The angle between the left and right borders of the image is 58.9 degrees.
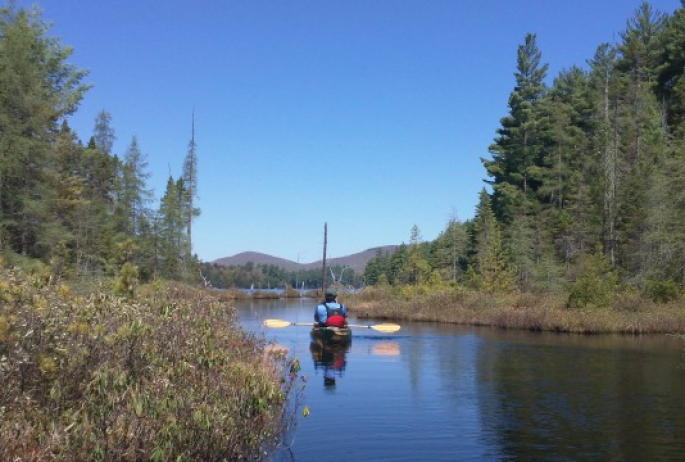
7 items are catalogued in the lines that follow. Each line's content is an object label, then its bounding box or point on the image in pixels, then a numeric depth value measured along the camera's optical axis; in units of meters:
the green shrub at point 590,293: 37.50
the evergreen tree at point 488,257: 52.56
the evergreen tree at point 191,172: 74.62
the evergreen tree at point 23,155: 27.02
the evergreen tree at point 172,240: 68.25
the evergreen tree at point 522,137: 69.38
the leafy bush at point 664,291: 37.75
